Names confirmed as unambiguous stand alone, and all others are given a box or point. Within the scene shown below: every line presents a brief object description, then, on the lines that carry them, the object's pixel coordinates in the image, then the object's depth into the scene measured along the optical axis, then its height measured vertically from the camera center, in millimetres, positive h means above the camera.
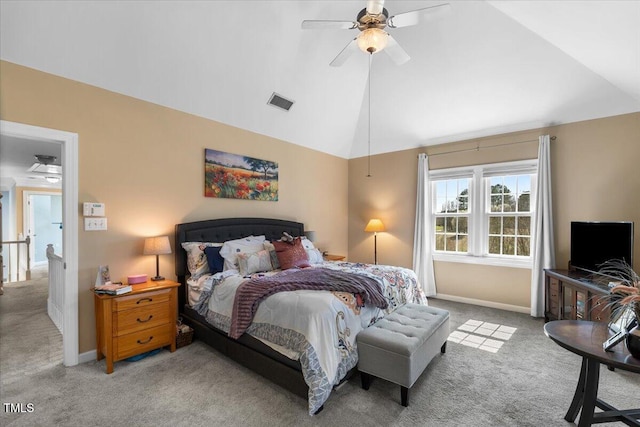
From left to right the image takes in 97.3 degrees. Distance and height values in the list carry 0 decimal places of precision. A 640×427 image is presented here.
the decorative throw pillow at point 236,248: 3252 -462
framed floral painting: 3781 +498
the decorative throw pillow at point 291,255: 3504 -556
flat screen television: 3100 -357
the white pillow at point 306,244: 3960 -478
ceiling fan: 2225 +1587
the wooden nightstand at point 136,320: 2529 -1050
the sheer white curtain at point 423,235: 4949 -413
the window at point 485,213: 4289 -16
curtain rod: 4077 +1034
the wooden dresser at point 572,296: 2902 -980
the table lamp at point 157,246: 2994 -384
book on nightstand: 2531 -723
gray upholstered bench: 2059 -1055
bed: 2021 -922
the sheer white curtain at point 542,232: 3869 -274
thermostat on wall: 2748 +11
